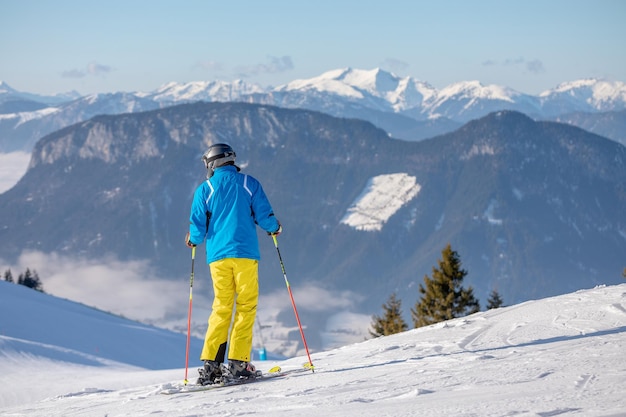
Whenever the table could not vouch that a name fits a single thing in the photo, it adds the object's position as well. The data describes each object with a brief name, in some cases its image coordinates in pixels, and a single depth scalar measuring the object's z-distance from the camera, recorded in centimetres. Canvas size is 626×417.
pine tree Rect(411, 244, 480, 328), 3859
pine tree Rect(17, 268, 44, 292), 7656
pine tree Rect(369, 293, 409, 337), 4532
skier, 1053
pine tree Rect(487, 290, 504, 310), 5203
